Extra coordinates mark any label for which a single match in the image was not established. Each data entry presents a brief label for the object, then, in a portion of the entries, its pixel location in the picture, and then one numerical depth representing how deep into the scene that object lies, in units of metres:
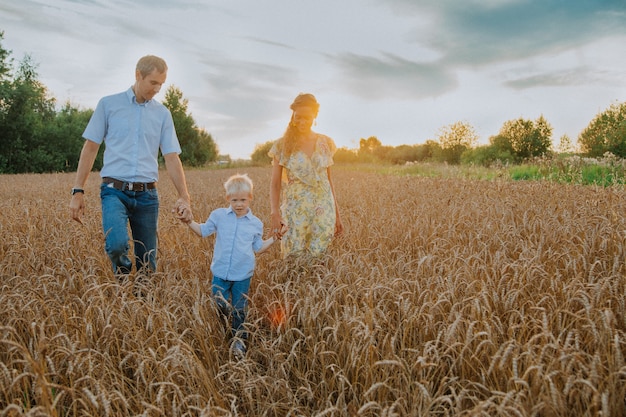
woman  4.33
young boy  3.27
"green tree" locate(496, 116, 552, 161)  54.50
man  3.66
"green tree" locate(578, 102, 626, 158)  42.66
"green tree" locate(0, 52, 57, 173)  29.66
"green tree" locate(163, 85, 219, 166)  43.09
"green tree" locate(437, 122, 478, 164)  65.50
